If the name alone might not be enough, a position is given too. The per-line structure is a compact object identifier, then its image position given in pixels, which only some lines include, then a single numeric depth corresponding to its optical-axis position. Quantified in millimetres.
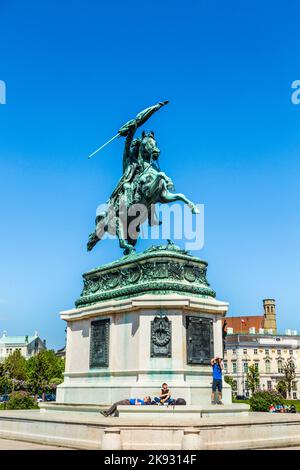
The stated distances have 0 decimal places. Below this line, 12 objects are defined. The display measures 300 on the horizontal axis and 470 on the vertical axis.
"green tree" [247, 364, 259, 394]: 98312
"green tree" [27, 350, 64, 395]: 57469
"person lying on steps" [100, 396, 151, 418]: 14344
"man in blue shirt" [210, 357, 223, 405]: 15742
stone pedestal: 15969
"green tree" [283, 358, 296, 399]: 99031
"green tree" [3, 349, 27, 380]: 94438
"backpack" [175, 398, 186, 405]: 14438
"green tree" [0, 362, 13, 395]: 68062
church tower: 157300
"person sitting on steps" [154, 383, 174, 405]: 14291
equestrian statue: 19031
